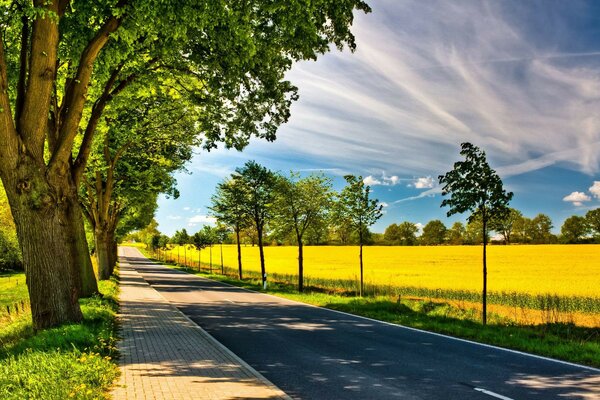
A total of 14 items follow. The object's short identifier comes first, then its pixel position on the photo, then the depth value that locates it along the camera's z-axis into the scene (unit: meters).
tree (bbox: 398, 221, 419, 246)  131.62
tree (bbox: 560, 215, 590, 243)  112.88
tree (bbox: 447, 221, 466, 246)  127.50
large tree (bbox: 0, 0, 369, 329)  10.10
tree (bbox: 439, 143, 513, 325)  17.00
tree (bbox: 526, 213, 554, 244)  123.56
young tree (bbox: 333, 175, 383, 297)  27.83
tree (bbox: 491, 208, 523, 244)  118.88
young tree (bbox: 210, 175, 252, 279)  37.50
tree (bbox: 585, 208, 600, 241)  111.75
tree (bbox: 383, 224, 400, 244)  134.56
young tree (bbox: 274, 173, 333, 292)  33.12
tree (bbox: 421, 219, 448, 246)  128.50
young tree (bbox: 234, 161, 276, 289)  36.75
